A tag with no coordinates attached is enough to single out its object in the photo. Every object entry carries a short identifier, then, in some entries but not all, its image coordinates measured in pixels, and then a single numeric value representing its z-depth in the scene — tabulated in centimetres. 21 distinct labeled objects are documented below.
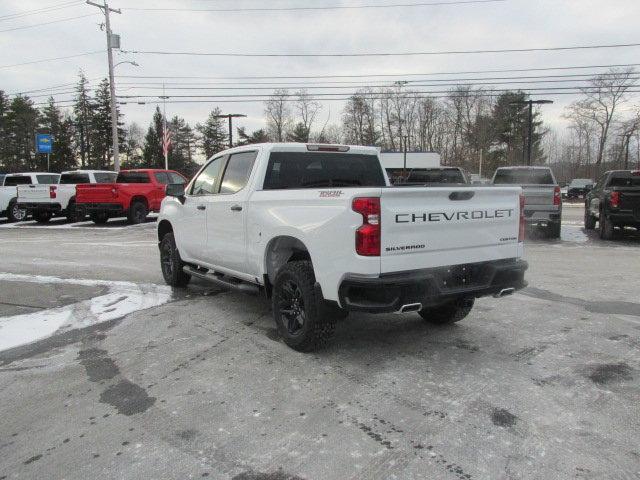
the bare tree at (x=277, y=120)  6619
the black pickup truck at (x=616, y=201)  1190
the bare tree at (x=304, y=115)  6650
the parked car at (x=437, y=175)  1330
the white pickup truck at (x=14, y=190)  1880
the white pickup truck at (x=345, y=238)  389
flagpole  3438
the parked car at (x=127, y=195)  1714
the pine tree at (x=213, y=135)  7900
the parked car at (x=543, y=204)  1251
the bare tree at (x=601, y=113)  5438
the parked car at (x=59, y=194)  1823
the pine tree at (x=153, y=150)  7019
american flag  3434
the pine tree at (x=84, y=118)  6938
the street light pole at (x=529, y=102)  3146
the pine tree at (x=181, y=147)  7431
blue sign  4666
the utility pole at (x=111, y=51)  3073
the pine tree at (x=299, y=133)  6338
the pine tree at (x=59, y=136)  6631
